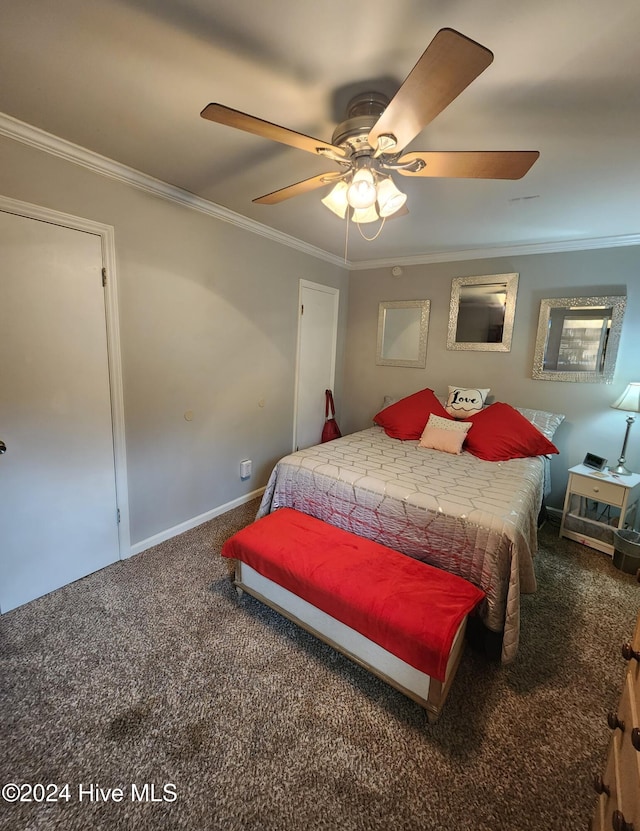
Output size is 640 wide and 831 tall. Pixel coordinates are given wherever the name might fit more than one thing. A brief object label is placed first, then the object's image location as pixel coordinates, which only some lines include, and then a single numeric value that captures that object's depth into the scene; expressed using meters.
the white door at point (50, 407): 1.79
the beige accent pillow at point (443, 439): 2.84
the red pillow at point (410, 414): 3.21
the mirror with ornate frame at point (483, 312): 3.30
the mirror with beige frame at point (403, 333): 3.79
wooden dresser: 0.64
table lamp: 2.59
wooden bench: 1.38
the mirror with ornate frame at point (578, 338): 2.89
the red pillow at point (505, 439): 2.71
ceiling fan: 0.89
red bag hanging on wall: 4.17
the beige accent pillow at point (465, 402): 3.21
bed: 1.66
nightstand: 2.56
